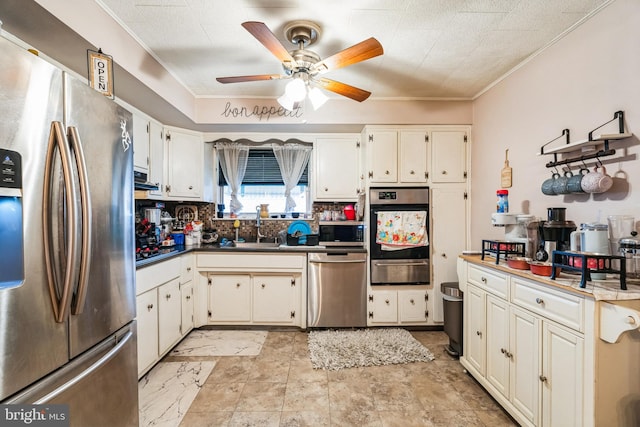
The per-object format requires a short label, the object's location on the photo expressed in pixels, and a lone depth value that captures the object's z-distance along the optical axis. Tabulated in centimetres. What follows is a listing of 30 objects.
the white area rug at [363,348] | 236
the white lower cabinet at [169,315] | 233
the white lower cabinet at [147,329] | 204
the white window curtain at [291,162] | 354
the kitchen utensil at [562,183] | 172
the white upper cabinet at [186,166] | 303
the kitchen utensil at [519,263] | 166
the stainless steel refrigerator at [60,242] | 79
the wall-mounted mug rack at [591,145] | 148
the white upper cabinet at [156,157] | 274
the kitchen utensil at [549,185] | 184
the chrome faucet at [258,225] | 345
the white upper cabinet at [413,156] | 300
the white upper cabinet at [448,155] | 301
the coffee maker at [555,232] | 166
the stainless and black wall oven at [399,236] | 296
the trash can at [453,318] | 241
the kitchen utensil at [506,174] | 239
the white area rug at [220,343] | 254
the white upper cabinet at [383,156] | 300
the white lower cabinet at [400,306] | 300
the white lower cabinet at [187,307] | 272
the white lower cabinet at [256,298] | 298
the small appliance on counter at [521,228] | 191
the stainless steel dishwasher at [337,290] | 296
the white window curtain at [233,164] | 353
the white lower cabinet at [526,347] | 130
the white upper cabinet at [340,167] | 329
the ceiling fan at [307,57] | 156
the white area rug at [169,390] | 176
